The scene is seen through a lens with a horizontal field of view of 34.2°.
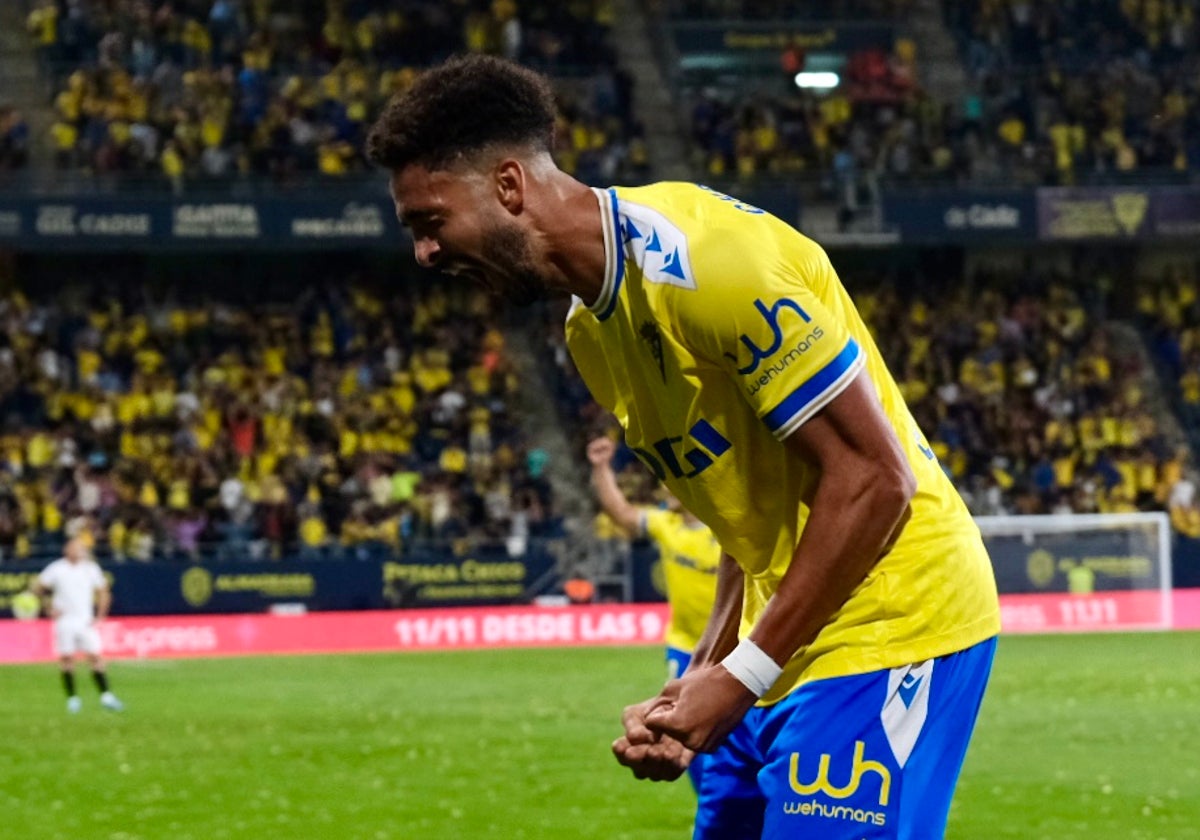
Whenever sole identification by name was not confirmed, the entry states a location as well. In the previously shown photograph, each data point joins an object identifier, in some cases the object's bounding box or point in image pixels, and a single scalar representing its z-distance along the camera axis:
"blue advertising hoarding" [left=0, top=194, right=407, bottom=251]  32.53
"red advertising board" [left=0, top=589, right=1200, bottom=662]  27.22
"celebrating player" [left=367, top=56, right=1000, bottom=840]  3.45
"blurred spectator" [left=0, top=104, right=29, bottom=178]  31.97
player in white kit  20.55
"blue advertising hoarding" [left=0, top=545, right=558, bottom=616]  27.53
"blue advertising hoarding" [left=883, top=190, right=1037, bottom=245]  35.03
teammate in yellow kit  11.35
